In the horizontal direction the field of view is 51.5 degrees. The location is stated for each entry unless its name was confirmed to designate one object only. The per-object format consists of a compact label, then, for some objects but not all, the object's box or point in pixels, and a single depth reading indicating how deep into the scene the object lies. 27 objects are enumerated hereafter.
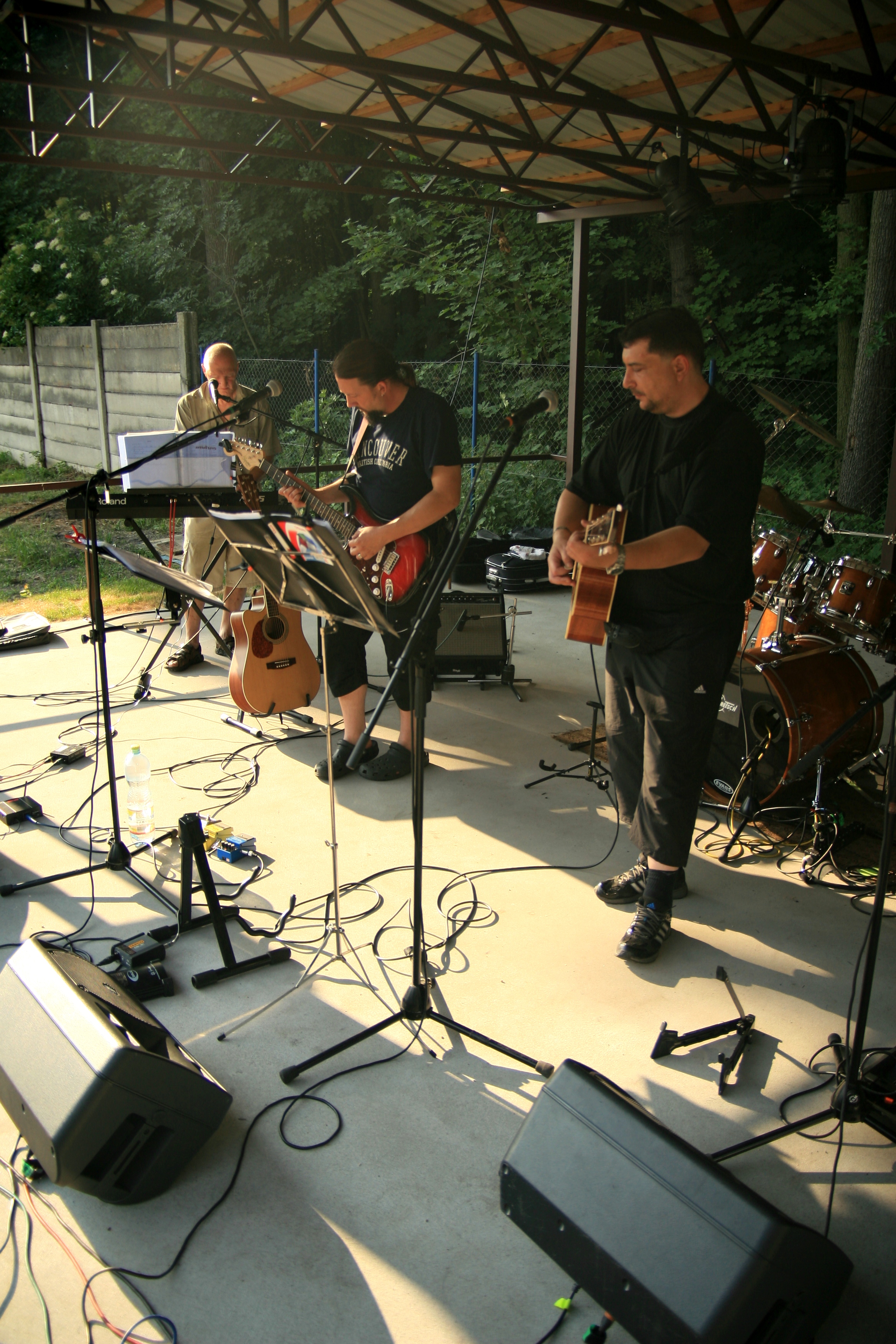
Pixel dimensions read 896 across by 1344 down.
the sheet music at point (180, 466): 4.69
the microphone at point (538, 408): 2.18
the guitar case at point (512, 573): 7.69
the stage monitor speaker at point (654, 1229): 1.51
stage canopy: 4.11
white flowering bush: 15.16
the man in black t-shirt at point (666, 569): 2.70
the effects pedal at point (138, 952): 2.87
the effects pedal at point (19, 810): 3.77
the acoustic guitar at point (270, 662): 4.41
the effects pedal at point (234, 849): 3.54
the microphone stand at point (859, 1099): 2.07
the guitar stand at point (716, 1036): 2.45
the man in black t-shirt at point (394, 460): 3.61
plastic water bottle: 3.77
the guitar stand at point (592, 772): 4.26
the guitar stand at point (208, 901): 2.80
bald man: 5.08
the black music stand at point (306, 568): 2.29
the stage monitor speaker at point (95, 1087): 1.92
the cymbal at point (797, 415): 4.71
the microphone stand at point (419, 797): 2.18
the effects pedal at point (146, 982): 2.74
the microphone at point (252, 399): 2.87
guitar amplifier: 5.40
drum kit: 3.74
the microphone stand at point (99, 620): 3.08
